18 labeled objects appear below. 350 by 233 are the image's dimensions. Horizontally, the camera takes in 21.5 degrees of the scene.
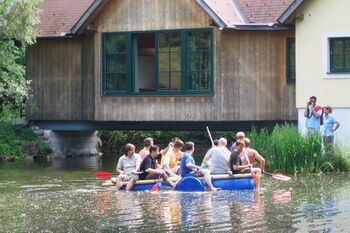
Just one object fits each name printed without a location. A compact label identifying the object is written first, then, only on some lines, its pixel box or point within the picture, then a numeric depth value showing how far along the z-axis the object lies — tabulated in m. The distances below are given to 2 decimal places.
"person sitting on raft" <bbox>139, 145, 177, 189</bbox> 22.42
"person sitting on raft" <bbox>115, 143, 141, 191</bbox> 22.72
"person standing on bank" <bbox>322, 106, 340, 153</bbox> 26.33
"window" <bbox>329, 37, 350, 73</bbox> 28.41
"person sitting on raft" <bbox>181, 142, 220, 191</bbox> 22.16
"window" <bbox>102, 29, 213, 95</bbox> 31.09
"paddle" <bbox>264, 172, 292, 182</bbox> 22.94
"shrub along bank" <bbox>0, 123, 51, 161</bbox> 33.78
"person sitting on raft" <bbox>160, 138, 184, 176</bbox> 22.90
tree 31.86
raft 21.83
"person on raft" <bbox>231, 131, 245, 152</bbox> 23.03
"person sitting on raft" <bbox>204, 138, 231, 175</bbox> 22.20
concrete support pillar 36.03
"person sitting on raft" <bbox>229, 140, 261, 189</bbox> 21.99
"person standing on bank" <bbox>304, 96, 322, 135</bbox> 27.20
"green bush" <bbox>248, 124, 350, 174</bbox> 24.96
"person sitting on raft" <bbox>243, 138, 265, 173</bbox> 23.17
